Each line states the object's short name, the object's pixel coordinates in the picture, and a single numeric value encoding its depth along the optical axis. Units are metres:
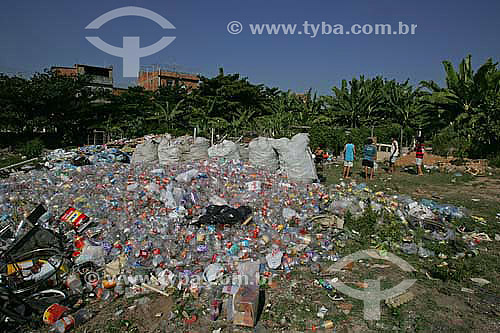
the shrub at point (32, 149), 11.99
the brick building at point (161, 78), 34.38
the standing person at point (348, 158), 7.73
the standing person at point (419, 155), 8.70
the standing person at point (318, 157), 9.30
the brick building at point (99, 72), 30.78
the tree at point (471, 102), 11.19
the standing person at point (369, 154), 7.58
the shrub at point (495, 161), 9.86
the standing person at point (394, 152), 8.85
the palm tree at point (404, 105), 15.31
